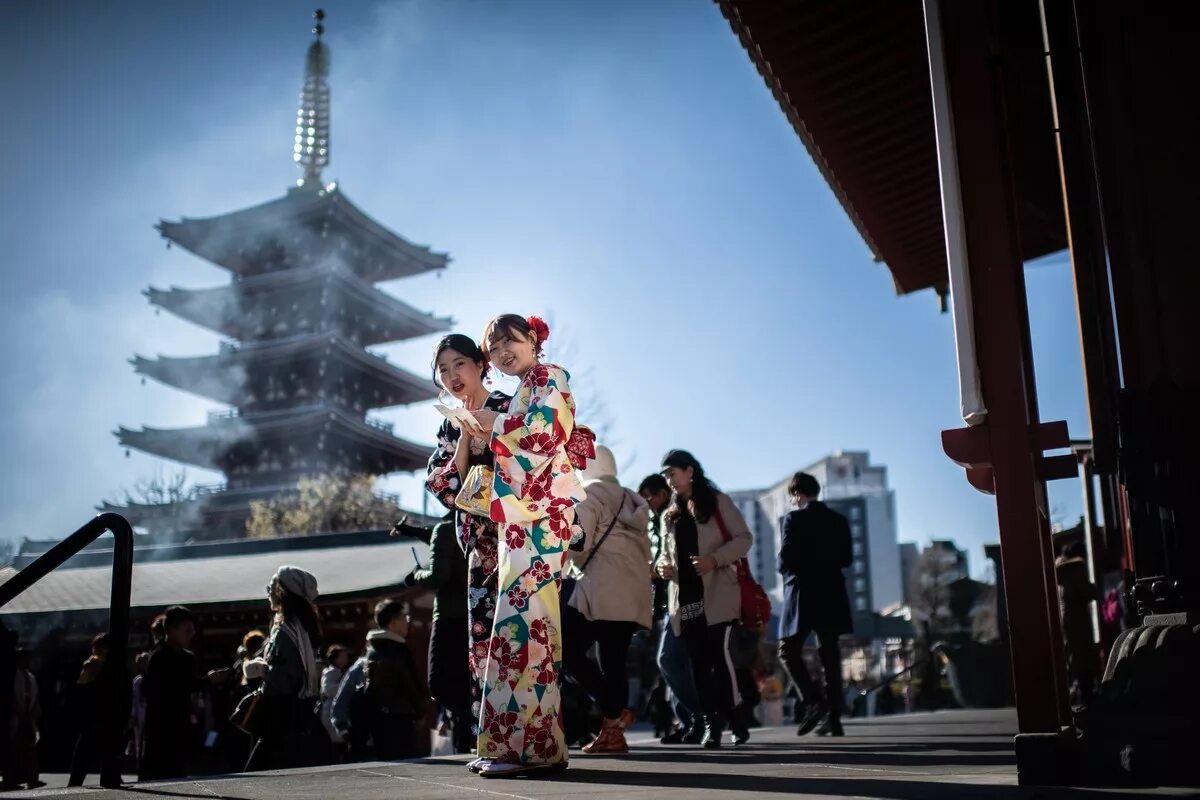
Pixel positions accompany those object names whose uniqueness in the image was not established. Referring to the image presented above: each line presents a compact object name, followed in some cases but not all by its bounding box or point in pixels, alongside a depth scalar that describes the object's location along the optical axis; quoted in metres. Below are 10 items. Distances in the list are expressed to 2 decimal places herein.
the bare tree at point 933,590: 37.41
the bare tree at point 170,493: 31.29
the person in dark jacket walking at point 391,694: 5.52
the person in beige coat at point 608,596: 4.62
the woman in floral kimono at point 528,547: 3.14
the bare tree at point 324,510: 27.33
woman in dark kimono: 3.53
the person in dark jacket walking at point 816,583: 6.05
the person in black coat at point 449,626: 4.26
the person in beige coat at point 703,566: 5.09
